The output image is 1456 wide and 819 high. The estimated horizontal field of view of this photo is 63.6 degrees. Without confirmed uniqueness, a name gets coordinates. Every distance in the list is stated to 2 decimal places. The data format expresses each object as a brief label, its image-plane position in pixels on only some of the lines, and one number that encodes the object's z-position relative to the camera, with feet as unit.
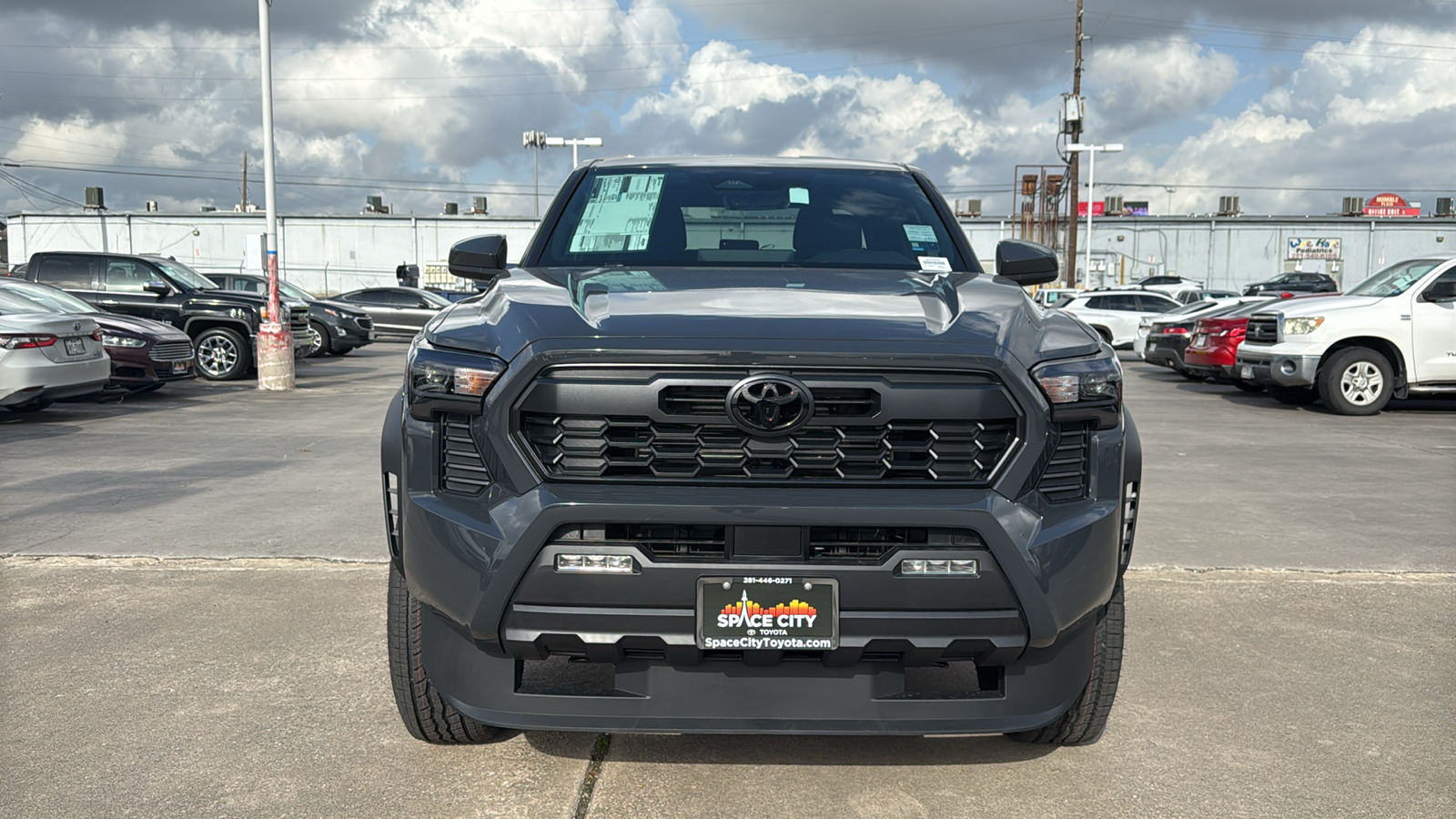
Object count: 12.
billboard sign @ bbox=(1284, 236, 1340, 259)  165.58
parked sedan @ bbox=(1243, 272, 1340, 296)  109.81
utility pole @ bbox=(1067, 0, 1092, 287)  133.90
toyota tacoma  8.55
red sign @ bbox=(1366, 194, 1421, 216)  196.75
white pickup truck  40.55
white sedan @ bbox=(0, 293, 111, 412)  34.60
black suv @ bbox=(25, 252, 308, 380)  53.06
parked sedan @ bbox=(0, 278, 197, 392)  41.22
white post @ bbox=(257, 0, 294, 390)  48.98
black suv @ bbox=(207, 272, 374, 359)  71.72
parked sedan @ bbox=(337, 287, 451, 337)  91.09
